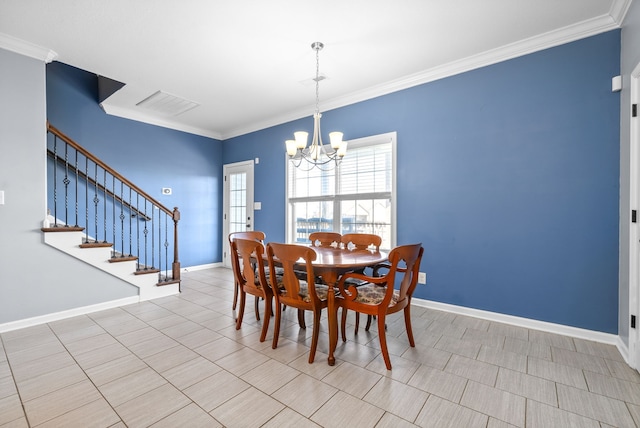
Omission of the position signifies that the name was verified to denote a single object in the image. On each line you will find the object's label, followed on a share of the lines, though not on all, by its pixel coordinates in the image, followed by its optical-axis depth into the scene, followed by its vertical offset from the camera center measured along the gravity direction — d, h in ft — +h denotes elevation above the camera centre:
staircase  10.61 -0.73
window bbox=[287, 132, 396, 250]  12.24 +0.82
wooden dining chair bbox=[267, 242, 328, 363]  7.02 -2.03
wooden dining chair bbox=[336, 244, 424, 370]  6.76 -2.17
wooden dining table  7.04 -1.53
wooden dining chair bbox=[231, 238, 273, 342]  8.13 -1.95
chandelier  9.05 +2.11
